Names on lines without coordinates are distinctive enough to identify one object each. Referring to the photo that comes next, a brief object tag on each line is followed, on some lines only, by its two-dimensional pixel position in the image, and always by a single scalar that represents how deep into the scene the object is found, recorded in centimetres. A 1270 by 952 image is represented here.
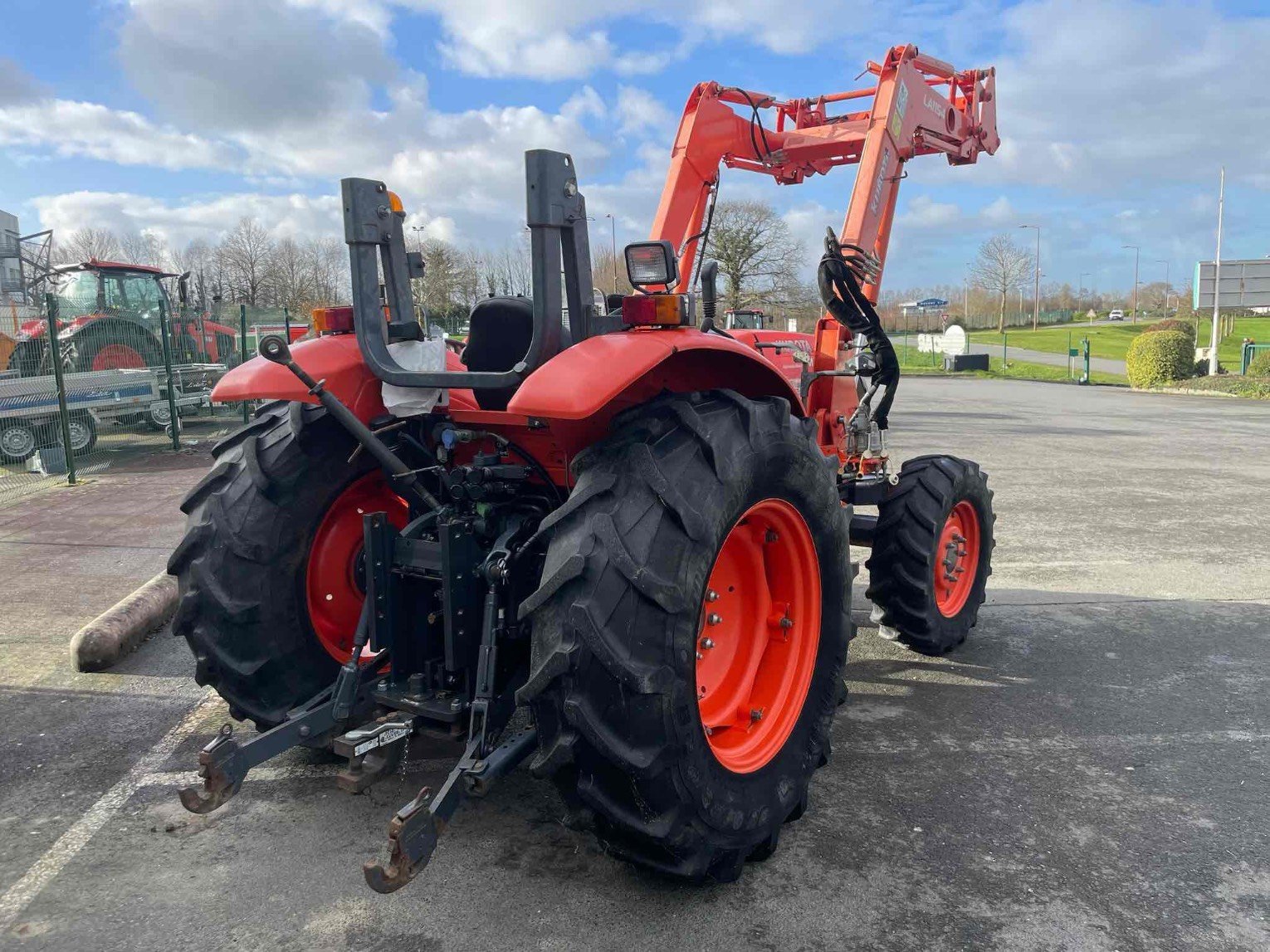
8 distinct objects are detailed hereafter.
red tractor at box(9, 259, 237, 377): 1186
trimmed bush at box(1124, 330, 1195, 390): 2594
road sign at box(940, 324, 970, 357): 3691
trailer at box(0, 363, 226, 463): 1144
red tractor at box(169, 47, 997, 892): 244
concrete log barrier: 456
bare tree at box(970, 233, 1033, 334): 6456
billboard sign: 2989
